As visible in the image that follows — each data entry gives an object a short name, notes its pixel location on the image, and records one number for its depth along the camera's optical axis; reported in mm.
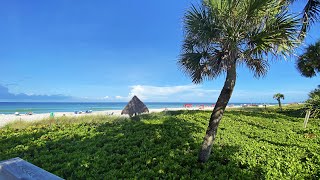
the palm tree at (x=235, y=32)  3403
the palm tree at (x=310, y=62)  10831
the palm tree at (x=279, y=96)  18859
